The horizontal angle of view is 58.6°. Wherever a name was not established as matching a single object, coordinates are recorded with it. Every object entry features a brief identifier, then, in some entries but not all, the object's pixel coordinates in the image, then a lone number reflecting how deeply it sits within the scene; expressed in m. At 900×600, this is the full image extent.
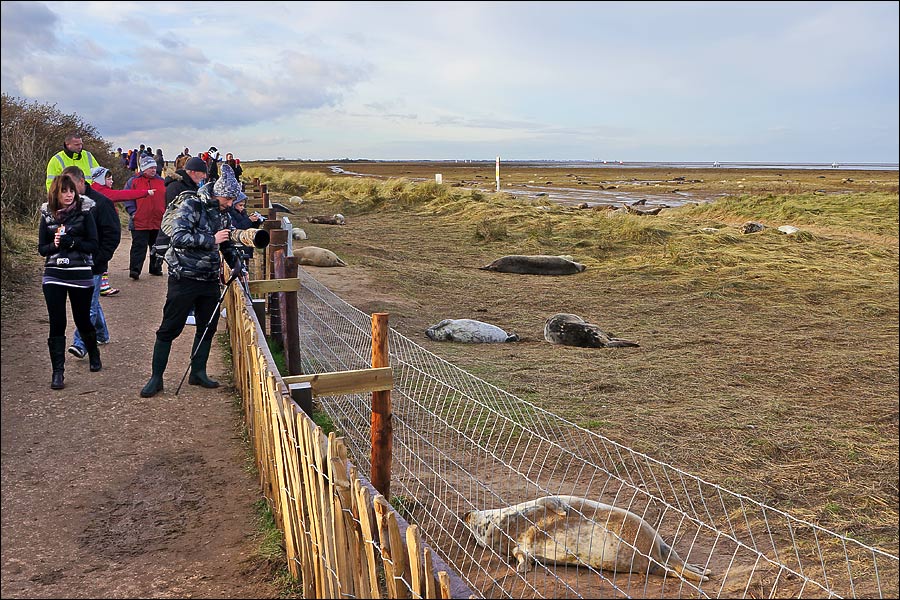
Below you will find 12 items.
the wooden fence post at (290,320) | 6.56
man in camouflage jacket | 5.73
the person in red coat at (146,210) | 9.22
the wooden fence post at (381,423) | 4.22
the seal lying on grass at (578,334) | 9.16
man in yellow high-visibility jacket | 8.20
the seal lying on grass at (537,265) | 15.13
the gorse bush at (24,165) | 12.10
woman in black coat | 5.89
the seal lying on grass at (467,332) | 9.28
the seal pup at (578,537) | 4.01
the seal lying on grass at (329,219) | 24.19
